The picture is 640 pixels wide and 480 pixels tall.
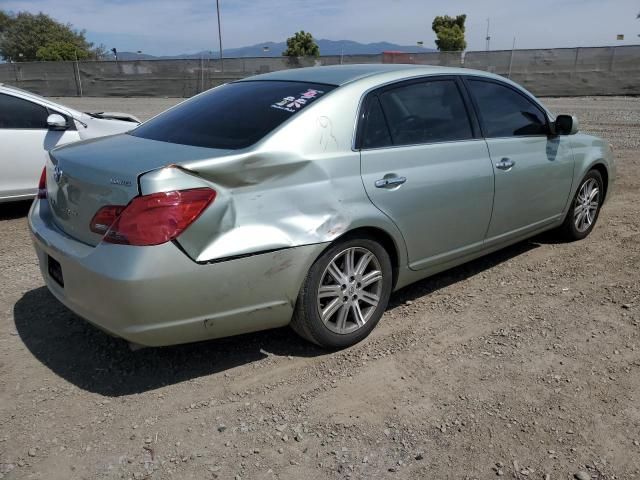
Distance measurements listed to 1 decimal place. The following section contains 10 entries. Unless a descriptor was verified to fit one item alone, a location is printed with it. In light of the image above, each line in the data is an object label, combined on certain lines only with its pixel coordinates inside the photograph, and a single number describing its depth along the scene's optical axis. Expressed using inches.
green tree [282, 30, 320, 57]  2426.2
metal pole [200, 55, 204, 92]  1107.9
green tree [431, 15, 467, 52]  2637.8
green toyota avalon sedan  104.6
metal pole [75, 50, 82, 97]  1145.4
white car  232.3
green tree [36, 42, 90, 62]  2184.1
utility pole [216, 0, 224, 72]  1120.2
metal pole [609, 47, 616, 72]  898.7
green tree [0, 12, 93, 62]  2618.1
